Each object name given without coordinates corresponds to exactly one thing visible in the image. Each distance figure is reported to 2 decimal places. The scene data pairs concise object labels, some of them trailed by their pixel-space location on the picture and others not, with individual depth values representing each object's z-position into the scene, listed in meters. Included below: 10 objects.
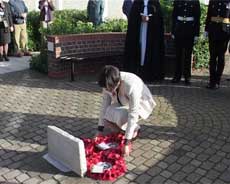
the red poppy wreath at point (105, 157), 2.87
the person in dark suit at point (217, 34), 4.82
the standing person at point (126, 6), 6.62
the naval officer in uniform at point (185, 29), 5.10
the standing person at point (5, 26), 6.47
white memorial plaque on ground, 2.81
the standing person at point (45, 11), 7.47
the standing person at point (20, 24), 6.90
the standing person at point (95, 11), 7.20
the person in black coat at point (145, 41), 5.20
